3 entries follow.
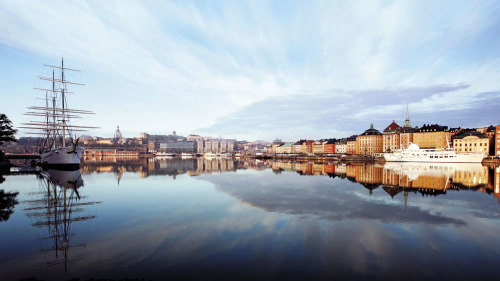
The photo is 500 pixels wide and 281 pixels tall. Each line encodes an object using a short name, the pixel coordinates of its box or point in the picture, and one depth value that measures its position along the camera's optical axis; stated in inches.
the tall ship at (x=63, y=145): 2482.8
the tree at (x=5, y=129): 2477.9
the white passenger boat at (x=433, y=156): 4015.8
